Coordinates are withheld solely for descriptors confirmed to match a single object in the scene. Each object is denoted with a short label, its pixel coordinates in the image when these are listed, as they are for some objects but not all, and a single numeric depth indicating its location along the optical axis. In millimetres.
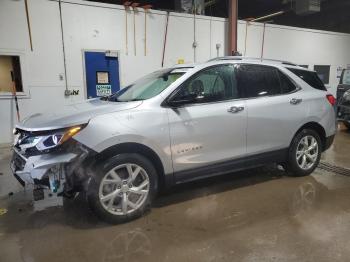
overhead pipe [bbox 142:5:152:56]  7252
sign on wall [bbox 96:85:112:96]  7019
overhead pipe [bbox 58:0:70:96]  6408
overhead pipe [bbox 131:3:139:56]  7119
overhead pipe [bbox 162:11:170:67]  7613
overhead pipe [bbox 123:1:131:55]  7051
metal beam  8133
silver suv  2691
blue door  6855
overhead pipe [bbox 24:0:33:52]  6105
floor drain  4355
